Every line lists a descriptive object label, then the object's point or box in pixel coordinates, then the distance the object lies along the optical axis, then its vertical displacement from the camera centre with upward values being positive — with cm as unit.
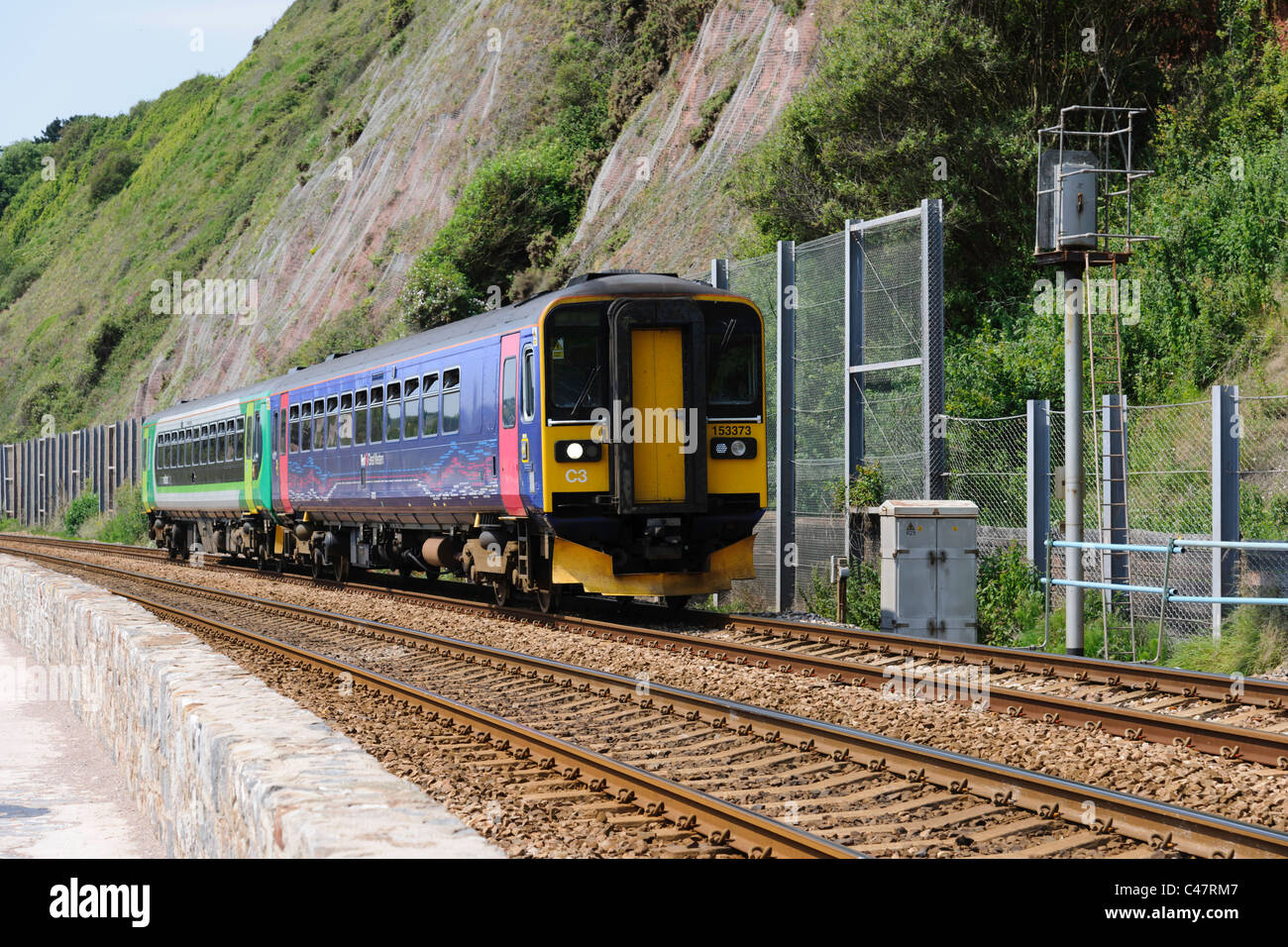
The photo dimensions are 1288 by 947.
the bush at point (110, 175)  9794 +2218
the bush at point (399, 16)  6775 +2299
